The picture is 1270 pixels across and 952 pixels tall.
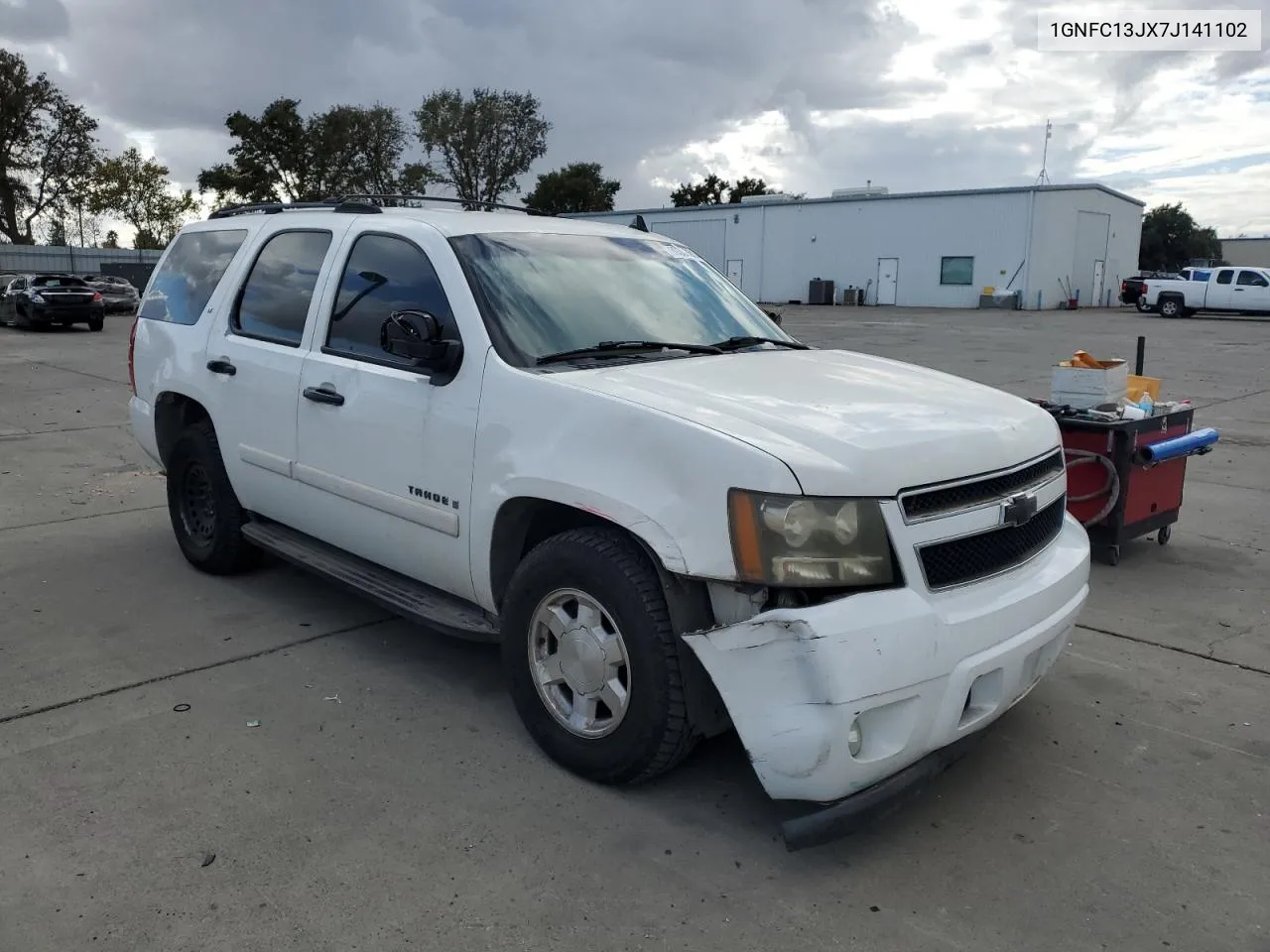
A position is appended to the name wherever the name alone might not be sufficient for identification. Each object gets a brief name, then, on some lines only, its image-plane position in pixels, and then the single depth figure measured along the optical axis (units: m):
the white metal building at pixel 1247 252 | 77.44
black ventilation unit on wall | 45.53
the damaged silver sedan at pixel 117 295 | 32.72
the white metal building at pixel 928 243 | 41.22
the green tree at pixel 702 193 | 83.94
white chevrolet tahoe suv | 2.77
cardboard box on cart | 5.67
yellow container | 6.10
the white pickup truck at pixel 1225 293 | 34.09
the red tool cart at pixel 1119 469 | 5.58
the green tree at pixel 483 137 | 60.16
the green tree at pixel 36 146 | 49.78
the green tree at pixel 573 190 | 70.75
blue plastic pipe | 5.59
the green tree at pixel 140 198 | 54.84
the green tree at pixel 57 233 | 58.25
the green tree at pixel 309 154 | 52.97
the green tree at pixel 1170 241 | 80.19
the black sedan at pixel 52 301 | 25.20
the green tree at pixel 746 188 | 85.00
